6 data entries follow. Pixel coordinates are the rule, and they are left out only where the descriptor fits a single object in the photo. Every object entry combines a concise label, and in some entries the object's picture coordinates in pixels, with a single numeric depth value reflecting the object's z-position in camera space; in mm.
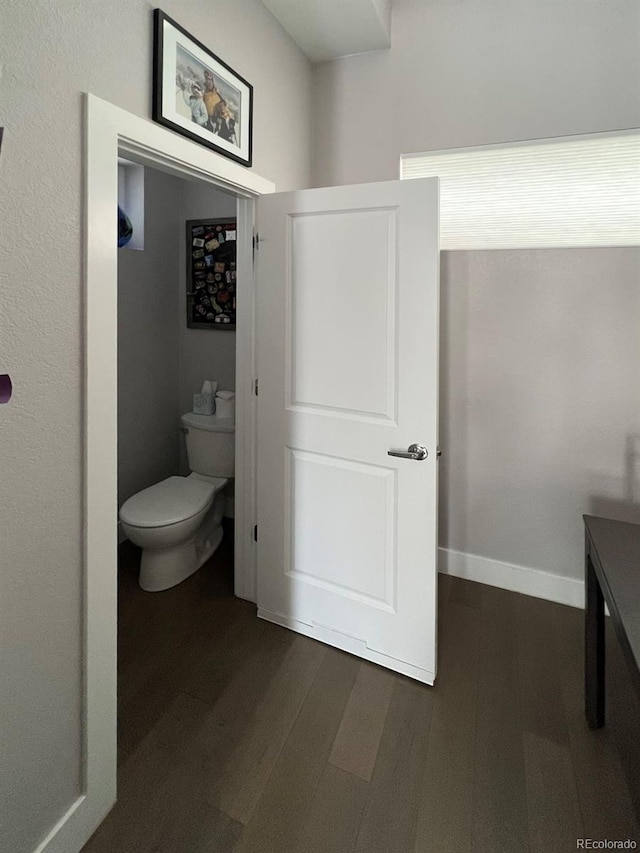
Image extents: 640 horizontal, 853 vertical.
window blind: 2066
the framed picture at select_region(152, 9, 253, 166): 1396
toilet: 2338
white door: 1738
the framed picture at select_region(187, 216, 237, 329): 2961
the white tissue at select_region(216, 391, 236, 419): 2885
